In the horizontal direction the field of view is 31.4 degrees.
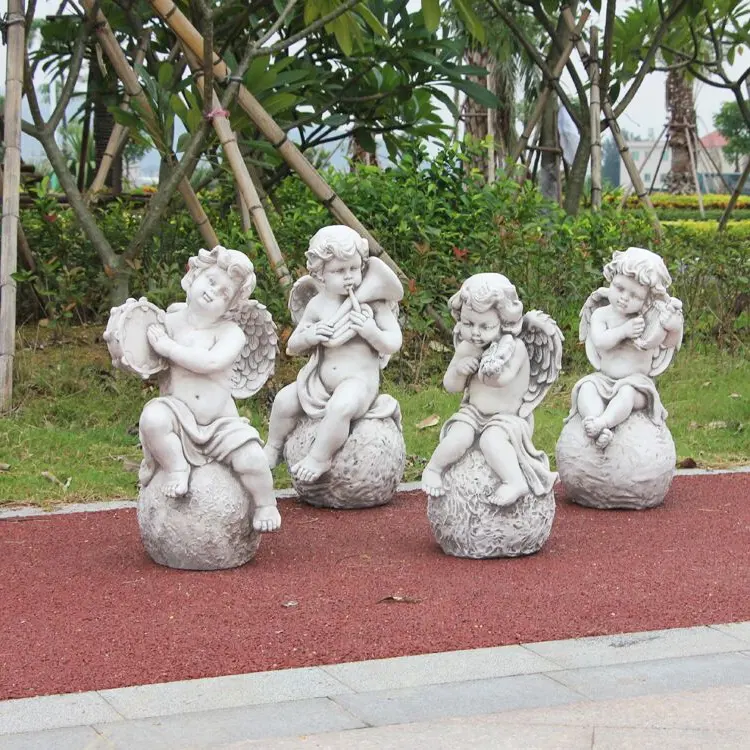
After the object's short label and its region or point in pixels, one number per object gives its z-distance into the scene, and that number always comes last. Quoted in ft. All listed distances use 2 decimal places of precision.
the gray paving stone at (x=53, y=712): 12.24
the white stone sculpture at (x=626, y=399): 21.74
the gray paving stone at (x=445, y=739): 11.62
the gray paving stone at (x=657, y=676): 13.28
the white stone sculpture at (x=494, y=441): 18.31
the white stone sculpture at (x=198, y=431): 17.39
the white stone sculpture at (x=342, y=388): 21.26
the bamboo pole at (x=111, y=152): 38.42
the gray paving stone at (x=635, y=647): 14.34
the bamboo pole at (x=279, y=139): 29.01
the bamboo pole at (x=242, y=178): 28.63
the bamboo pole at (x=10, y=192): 27.50
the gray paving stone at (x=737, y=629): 15.10
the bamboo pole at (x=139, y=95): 30.17
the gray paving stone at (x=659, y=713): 12.14
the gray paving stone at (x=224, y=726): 11.85
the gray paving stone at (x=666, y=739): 11.59
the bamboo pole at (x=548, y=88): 39.29
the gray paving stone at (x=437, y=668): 13.55
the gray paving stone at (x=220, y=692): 12.77
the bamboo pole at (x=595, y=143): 38.40
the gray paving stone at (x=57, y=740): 11.69
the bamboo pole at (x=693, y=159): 70.56
